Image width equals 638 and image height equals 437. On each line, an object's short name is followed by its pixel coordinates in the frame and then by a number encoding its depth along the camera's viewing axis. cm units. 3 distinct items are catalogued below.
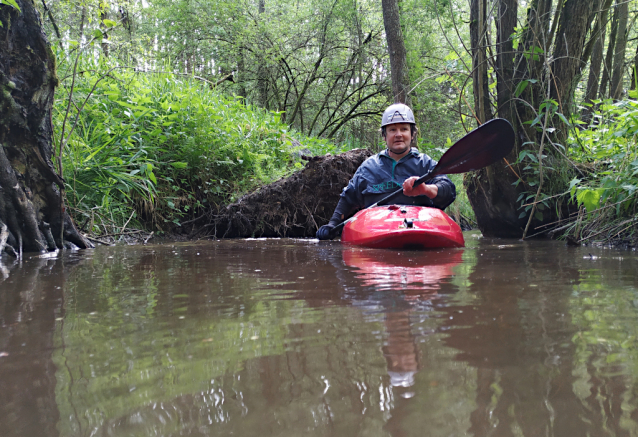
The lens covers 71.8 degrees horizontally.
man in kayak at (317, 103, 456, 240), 432
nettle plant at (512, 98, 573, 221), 408
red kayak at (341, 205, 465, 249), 325
